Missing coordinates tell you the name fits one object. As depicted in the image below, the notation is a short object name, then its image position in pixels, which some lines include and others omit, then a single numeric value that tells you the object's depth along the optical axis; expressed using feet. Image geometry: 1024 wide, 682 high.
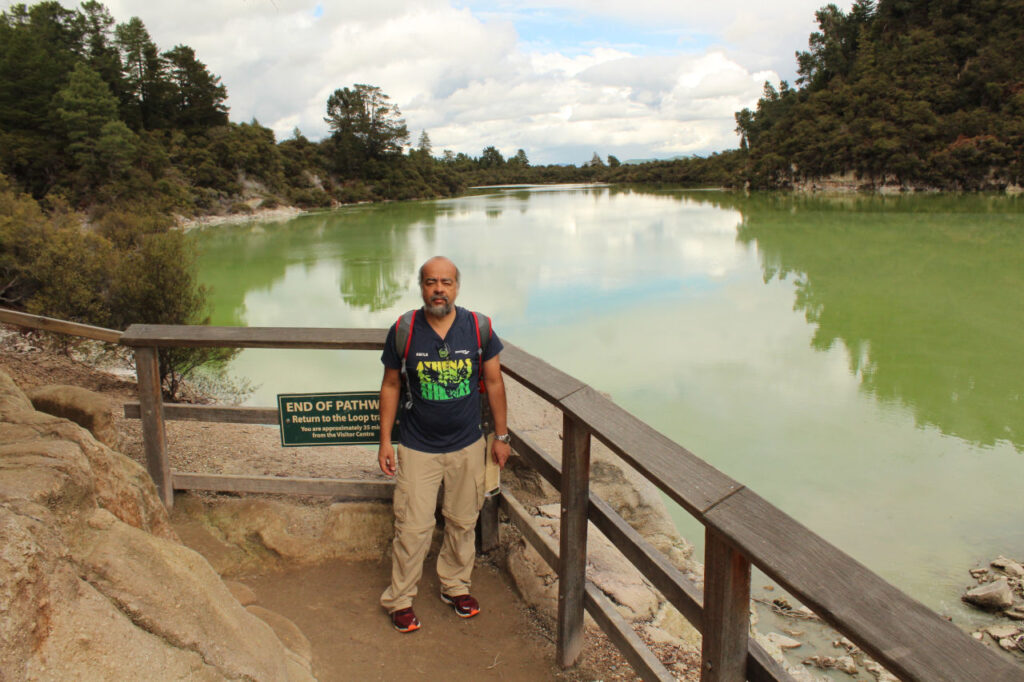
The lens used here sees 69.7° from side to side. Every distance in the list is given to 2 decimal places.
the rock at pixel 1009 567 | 18.08
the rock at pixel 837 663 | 14.11
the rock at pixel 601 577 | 9.23
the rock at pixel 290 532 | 9.99
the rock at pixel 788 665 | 13.06
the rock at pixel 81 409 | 11.05
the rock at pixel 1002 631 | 15.17
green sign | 9.68
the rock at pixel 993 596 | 16.42
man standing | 8.21
